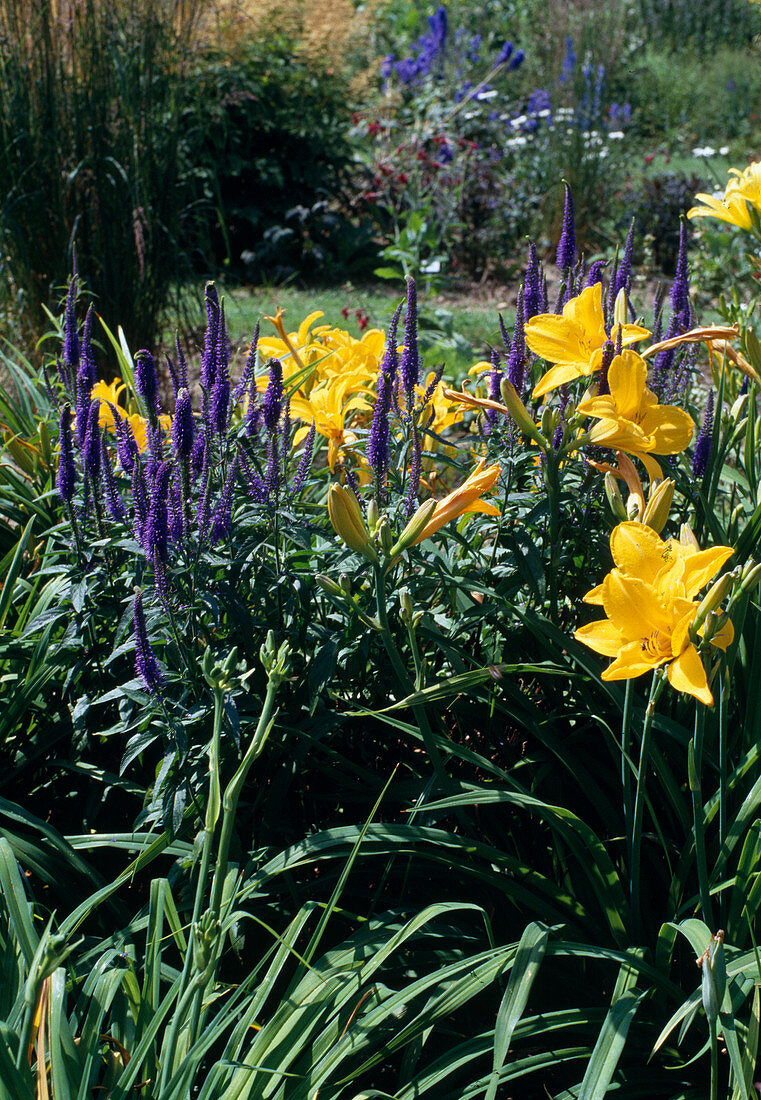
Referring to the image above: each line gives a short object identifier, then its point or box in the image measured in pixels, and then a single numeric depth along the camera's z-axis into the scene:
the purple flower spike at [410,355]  1.70
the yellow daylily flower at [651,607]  1.15
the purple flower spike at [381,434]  1.53
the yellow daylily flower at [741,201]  2.10
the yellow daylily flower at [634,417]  1.45
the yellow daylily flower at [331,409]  1.85
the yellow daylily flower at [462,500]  1.40
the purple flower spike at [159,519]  1.39
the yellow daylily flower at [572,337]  1.57
